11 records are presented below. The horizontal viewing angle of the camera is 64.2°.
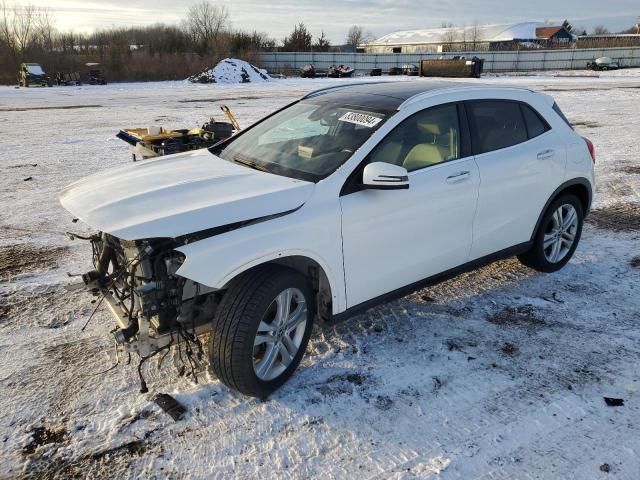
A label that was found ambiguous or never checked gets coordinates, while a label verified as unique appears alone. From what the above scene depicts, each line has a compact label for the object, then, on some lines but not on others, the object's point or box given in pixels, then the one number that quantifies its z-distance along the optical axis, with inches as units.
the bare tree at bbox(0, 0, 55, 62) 1755.7
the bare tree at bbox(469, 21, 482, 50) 3335.4
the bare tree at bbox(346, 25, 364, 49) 4678.2
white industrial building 3149.6
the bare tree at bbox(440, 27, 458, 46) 3500.0
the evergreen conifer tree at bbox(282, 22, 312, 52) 2421.3
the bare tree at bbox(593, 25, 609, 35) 5081.7
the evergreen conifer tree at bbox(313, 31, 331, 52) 2534.7
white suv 113.2
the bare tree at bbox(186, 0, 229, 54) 2036.2
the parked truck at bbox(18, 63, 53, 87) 1336.1
